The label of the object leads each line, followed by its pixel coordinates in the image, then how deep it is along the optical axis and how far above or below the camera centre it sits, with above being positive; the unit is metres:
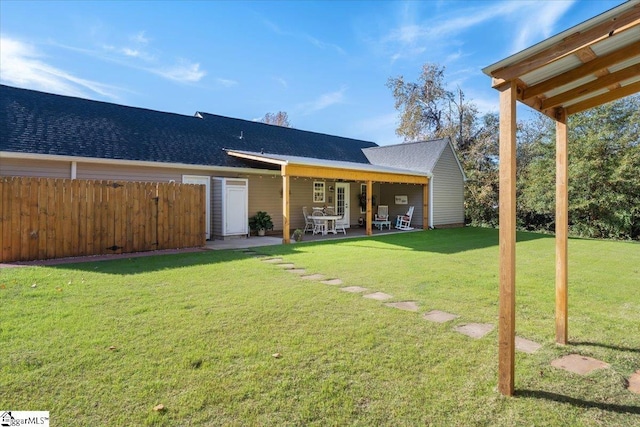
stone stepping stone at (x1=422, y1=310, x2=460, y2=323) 3.94 -1.15
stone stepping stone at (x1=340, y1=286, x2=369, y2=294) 5.27 -1.10
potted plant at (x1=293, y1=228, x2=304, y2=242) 11.30 -0.64
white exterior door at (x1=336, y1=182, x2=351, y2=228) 16.36 +0.67
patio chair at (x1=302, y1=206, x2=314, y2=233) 14.34 -0.23
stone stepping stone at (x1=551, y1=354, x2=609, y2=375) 2.83 -1.21
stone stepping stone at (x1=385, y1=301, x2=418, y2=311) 4.38 -1.13
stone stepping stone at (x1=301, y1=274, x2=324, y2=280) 6.08 -1.07
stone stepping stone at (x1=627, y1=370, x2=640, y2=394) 2.53 -1.23
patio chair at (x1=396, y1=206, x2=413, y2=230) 16.27 -0.25
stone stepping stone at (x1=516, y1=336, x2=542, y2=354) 3.20 -1.20
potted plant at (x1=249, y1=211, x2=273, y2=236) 12.69 -0.28
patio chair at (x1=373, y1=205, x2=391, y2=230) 16.17 -0.11
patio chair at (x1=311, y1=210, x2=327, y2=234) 13.61 -0.30
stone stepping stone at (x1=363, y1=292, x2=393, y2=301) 4.83 -1.12
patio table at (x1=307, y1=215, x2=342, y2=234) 13.20 -0.30
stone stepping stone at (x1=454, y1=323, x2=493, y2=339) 3.54 -1.17
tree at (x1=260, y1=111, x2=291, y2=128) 40.25 +11.12
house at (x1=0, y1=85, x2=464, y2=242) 9.61 +1.75
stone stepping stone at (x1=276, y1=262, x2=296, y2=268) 7.13 -1.01
